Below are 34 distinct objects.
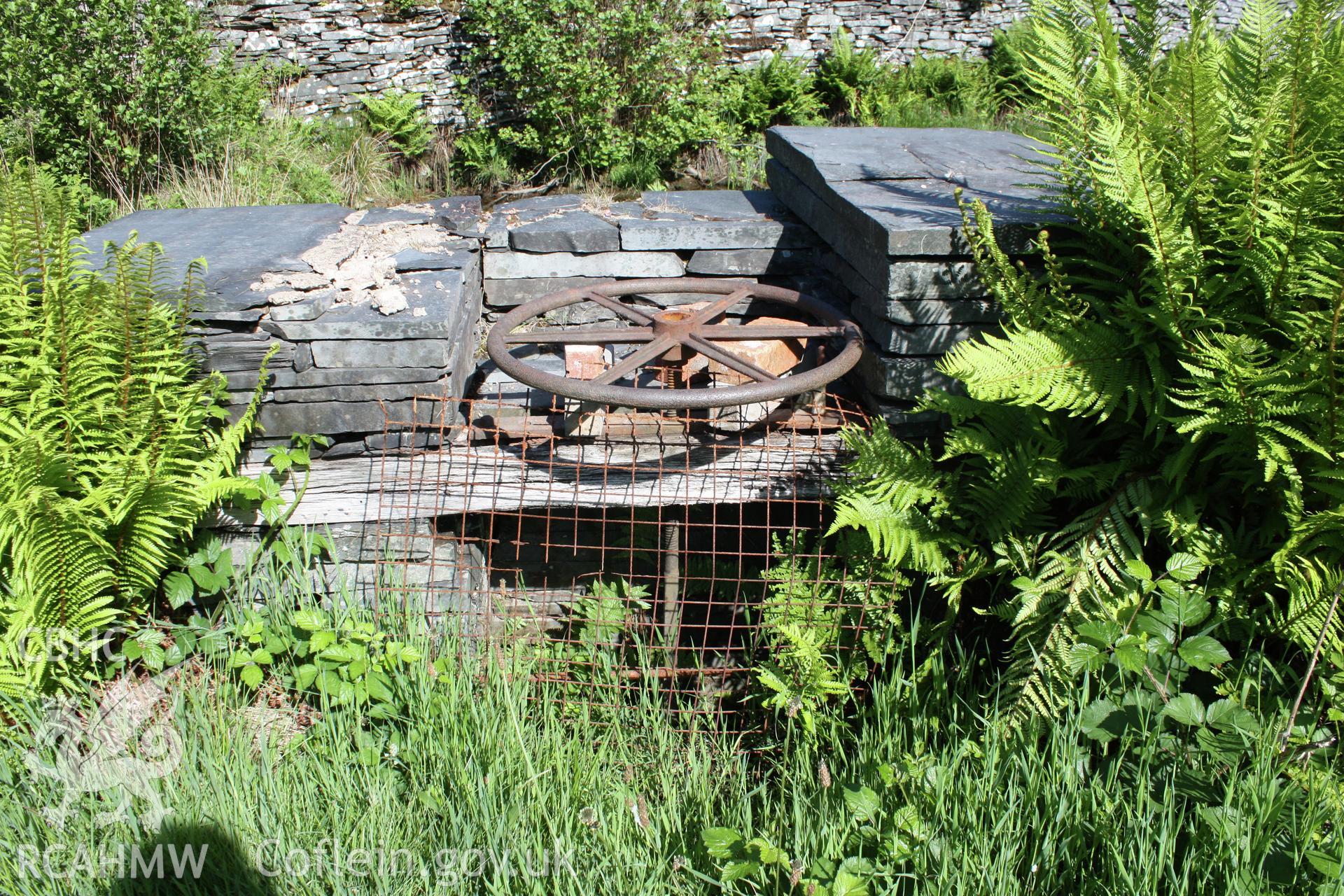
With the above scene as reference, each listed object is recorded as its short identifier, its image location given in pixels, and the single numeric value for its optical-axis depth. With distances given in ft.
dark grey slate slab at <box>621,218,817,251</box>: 12.38
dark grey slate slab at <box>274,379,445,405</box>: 9.25
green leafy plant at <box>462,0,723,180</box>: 22.00
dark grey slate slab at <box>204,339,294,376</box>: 9.04
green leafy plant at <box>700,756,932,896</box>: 5.60
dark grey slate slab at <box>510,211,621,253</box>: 12.22
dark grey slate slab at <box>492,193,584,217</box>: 13.21
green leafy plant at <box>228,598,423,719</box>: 7.87
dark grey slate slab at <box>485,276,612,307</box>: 12.32
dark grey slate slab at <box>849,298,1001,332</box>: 8.88
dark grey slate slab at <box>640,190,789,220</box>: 13.21
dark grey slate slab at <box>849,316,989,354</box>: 8.97
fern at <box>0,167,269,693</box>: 7.43
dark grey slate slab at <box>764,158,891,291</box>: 9.52
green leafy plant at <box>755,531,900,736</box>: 8.05
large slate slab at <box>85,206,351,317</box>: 9.47
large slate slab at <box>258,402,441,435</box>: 9.27
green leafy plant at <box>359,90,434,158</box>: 24.13
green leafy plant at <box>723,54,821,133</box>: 25.82
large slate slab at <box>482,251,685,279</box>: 12.29
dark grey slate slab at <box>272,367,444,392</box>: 9.18
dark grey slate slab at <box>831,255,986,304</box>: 8.74
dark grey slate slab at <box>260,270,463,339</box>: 9.14
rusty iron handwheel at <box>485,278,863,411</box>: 7.99
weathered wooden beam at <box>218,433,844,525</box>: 9.07
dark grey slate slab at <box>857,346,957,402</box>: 9.10
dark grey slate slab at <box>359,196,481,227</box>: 12.22
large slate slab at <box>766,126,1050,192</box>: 10.85
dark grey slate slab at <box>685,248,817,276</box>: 12.55
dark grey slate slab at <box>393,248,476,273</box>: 10.57
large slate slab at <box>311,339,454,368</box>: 9.16
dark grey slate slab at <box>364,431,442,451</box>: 9.52
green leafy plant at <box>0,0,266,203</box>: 18.25
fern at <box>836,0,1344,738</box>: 6.51
